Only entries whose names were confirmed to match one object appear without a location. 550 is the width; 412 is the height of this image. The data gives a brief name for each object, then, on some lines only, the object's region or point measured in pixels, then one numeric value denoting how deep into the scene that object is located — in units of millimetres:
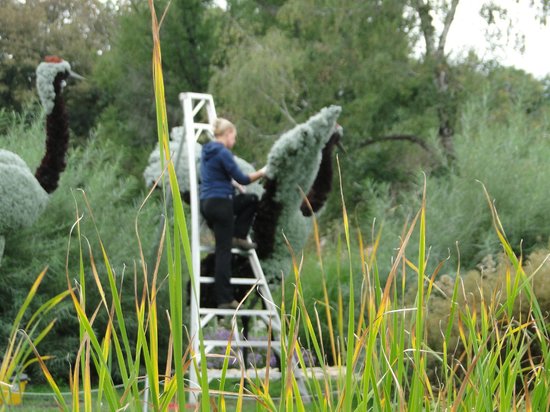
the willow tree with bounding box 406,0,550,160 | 34500
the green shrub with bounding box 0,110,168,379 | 18719
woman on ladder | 14211
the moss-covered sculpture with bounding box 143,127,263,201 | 16000
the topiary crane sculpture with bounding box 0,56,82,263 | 15570
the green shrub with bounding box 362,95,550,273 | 18969
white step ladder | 14391
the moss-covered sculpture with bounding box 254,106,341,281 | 14680
